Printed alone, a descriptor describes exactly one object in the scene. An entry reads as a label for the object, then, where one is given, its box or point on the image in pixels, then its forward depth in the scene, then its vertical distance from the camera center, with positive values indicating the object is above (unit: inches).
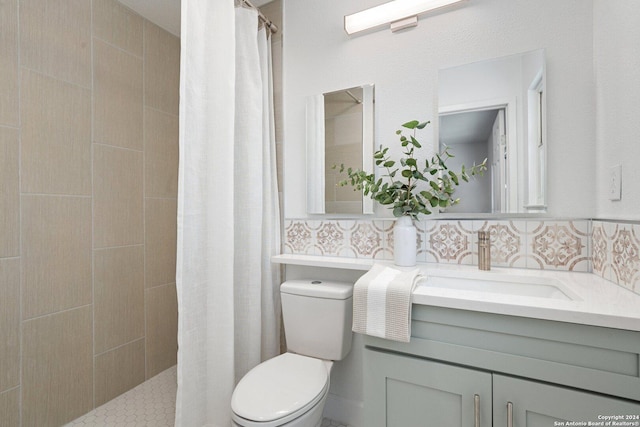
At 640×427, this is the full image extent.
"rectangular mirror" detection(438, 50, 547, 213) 51.0 +15.0
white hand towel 38.0 -12.2
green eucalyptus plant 53.9 +6.0
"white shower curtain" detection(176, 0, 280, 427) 48.4 +0.5
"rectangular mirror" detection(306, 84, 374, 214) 64.4 +15.3
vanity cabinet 30.0 -18.2
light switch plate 40.3 +4.0
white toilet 40.8 -26.3
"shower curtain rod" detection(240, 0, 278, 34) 65.3 +45.6
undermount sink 44.3 -11.0
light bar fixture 57.5 +39.7
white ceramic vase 53.2 -5.2
